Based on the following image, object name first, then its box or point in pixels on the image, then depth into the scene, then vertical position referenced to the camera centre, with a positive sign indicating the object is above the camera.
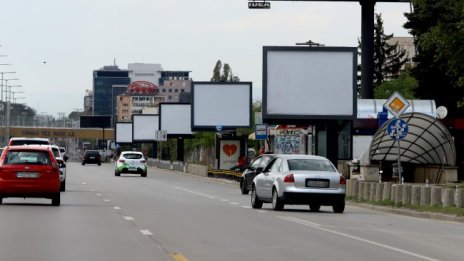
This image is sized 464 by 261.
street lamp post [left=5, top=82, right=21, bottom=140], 185.62 +4.91
